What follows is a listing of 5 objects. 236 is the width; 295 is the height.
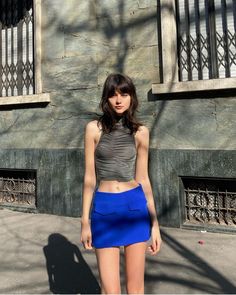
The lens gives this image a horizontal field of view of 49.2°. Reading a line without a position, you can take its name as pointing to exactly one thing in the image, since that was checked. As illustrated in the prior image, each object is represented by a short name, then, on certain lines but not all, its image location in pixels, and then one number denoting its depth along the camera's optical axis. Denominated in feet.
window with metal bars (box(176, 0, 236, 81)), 14.10
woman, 5.60
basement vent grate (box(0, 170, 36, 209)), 17.63
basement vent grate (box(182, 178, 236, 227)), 13.56
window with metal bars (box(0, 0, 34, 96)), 18.42
